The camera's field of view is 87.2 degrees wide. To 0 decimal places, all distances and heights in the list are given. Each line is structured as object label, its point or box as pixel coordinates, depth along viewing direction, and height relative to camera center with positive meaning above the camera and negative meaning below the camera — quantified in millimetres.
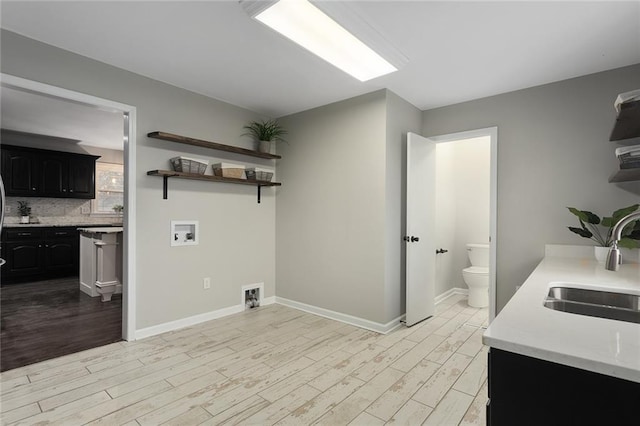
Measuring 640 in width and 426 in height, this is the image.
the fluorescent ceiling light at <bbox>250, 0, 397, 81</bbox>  1932 +1161
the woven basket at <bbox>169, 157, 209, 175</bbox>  3212 +460
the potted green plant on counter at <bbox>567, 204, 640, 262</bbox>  2416 -121
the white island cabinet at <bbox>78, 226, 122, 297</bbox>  4312 -602
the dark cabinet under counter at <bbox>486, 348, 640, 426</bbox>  773 -448
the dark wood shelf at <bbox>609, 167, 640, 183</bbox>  2230 +277
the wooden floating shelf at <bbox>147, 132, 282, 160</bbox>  3064 +687
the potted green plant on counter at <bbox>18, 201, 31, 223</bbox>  5742 +19
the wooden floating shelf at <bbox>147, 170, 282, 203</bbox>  3064 +347
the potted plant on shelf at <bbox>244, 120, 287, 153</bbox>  4023 +969
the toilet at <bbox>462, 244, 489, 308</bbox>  4109 -879
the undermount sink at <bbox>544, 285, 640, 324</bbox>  1551 -429
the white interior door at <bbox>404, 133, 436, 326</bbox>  3480 -169
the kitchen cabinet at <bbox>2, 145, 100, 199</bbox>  5438 +663
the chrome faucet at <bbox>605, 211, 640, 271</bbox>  1809 -242
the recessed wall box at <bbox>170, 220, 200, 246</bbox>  3299 -209
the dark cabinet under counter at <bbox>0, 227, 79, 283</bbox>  5344 -697
